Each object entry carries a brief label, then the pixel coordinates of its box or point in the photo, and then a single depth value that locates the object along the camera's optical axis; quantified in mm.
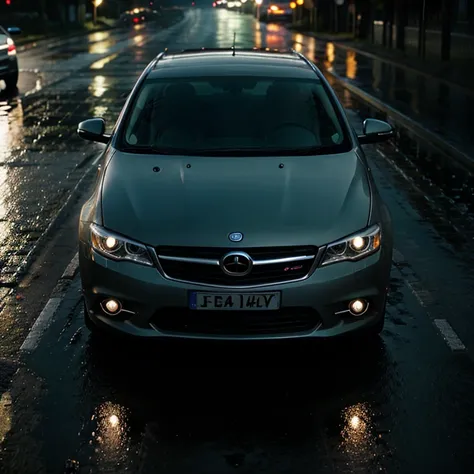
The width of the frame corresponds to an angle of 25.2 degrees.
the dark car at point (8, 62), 23703
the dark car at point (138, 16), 95094
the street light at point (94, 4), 76438
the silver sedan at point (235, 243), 5395
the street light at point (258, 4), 97900
